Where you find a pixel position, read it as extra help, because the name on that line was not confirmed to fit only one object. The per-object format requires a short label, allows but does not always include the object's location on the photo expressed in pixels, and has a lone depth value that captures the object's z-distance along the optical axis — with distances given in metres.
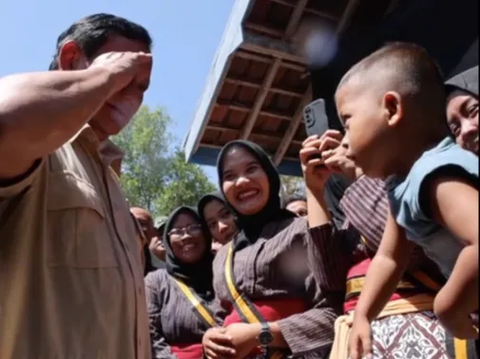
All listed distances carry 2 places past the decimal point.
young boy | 0.89
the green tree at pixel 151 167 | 26.92
